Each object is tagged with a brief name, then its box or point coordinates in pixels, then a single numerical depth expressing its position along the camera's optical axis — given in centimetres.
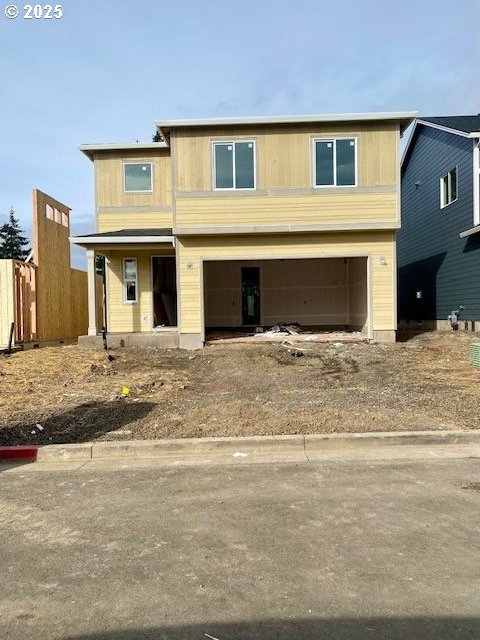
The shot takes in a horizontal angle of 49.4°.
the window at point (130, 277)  1716
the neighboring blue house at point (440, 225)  1677
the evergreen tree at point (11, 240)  5438
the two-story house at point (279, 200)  1495
